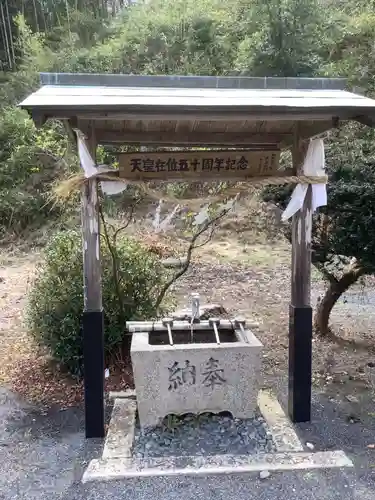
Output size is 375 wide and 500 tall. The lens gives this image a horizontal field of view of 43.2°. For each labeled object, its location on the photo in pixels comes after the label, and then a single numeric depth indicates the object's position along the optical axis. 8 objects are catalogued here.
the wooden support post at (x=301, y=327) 3.71
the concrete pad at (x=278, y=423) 3.31
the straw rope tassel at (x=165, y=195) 3.37
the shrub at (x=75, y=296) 4.55
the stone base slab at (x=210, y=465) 2.99
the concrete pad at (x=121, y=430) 3.25
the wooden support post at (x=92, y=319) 3.46
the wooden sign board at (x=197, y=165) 3.46
